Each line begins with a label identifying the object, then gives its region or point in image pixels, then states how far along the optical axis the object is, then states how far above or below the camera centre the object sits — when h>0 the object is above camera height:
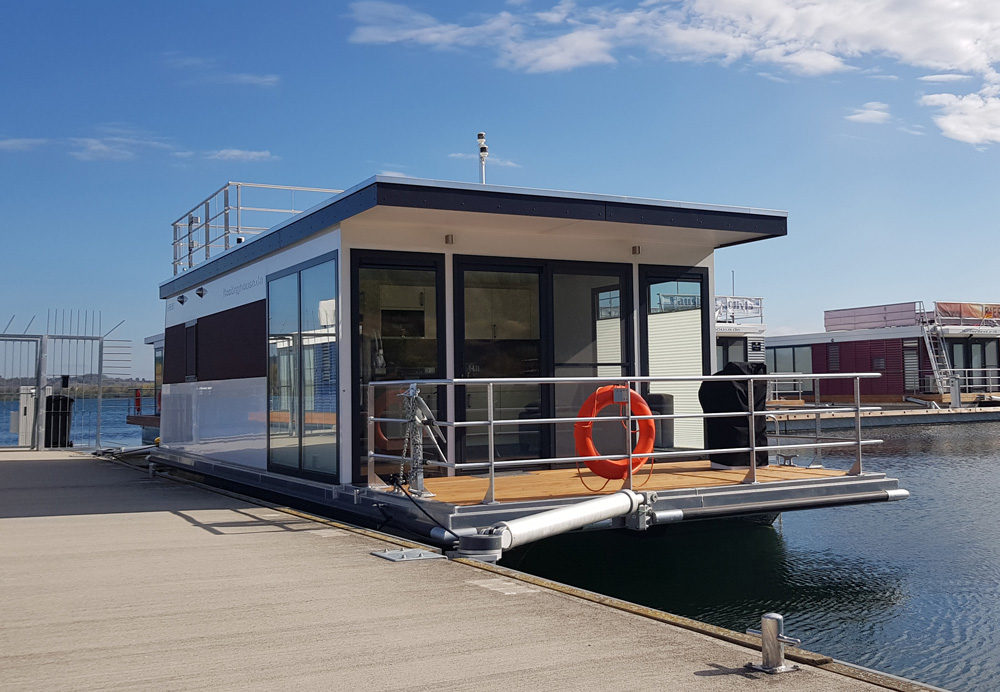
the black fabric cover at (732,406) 7.95 -0.15
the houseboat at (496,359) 7.06 +0.30
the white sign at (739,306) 30.34 +2.69
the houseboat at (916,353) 30.12 +1.15
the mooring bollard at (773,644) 3.49 -0.95
